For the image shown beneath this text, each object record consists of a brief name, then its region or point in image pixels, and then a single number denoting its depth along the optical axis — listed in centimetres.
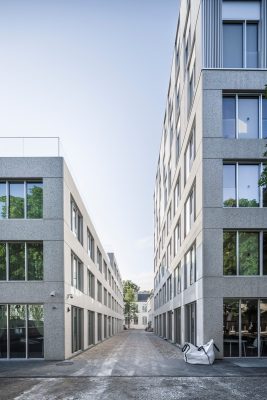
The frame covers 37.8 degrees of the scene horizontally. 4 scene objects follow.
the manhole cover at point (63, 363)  1541
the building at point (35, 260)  1702
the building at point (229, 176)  1672
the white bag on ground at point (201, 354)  1532
